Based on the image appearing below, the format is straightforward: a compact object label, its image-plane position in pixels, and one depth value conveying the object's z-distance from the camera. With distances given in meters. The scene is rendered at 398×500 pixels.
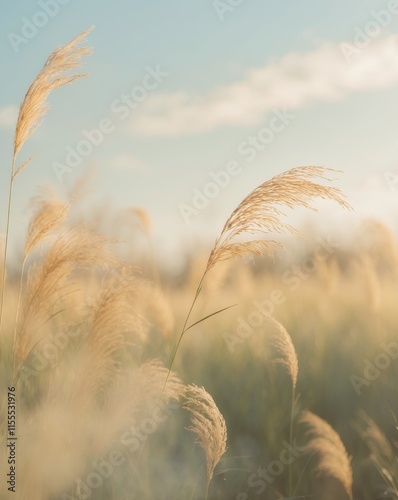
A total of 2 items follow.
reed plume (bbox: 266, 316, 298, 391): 3.17
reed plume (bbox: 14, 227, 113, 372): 2.81
